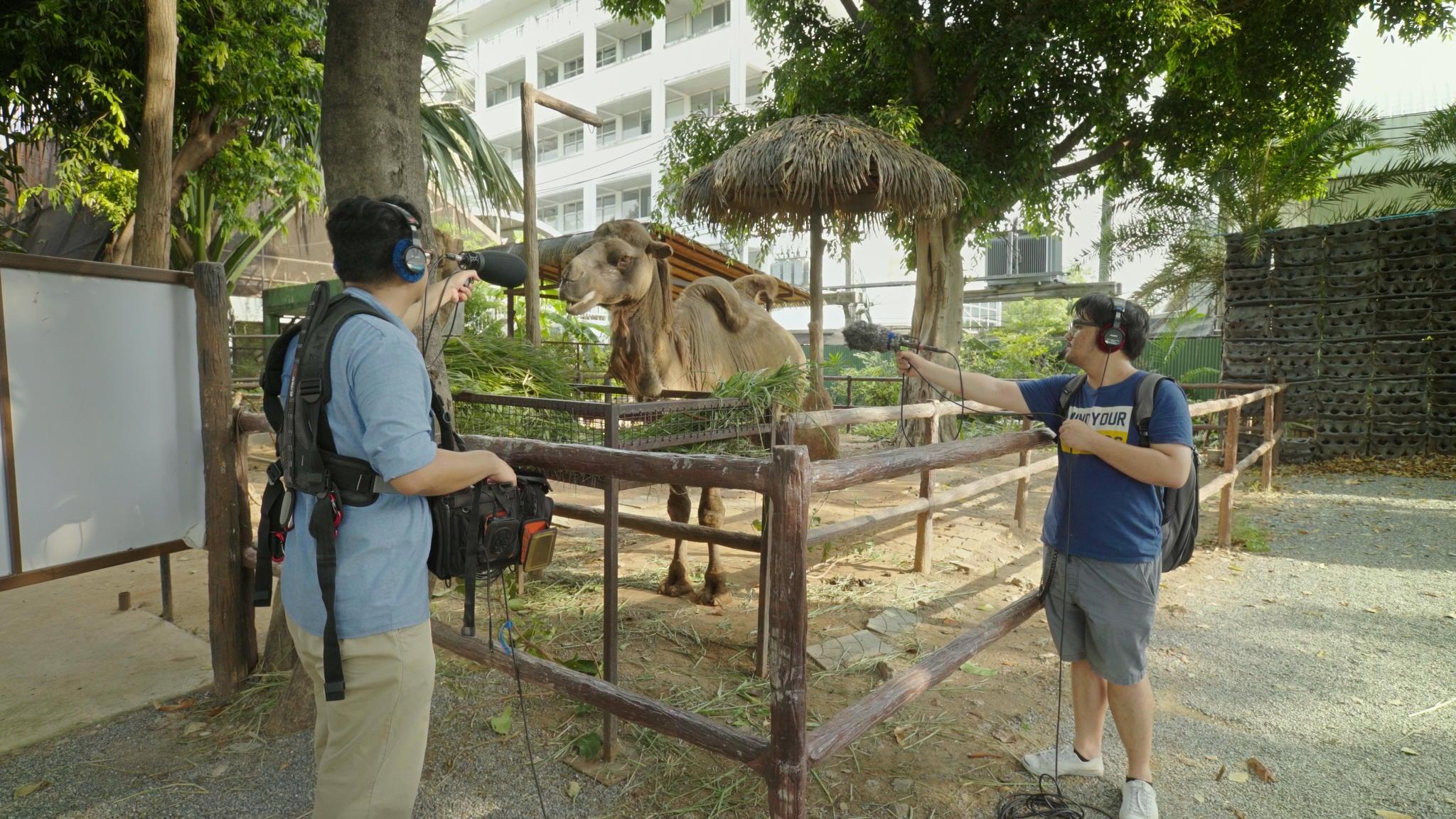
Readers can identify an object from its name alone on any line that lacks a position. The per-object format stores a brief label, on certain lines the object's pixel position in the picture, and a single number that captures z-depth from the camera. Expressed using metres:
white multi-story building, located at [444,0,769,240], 27.97
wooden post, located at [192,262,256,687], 3.22
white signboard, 2.77
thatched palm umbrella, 5.84
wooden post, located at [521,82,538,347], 6.03
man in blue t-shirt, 2.44
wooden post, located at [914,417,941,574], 5.53
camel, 3.92
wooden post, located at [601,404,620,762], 2.74
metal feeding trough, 2.92
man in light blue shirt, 1.57
